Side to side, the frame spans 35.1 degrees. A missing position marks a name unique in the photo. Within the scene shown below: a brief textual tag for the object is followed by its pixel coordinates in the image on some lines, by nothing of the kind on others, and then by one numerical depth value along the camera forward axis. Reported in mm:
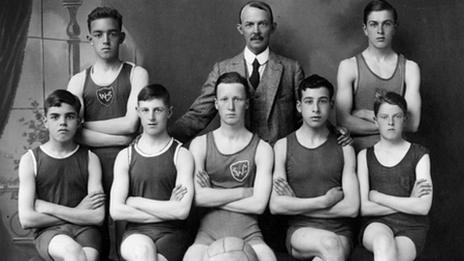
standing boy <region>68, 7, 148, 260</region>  4609
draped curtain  5512
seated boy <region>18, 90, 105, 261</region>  4223
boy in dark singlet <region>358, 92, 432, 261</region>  4199
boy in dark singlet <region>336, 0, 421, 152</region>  4641
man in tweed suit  4723
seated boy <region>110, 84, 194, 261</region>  4188
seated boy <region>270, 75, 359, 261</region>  4254
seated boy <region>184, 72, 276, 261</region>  4242
